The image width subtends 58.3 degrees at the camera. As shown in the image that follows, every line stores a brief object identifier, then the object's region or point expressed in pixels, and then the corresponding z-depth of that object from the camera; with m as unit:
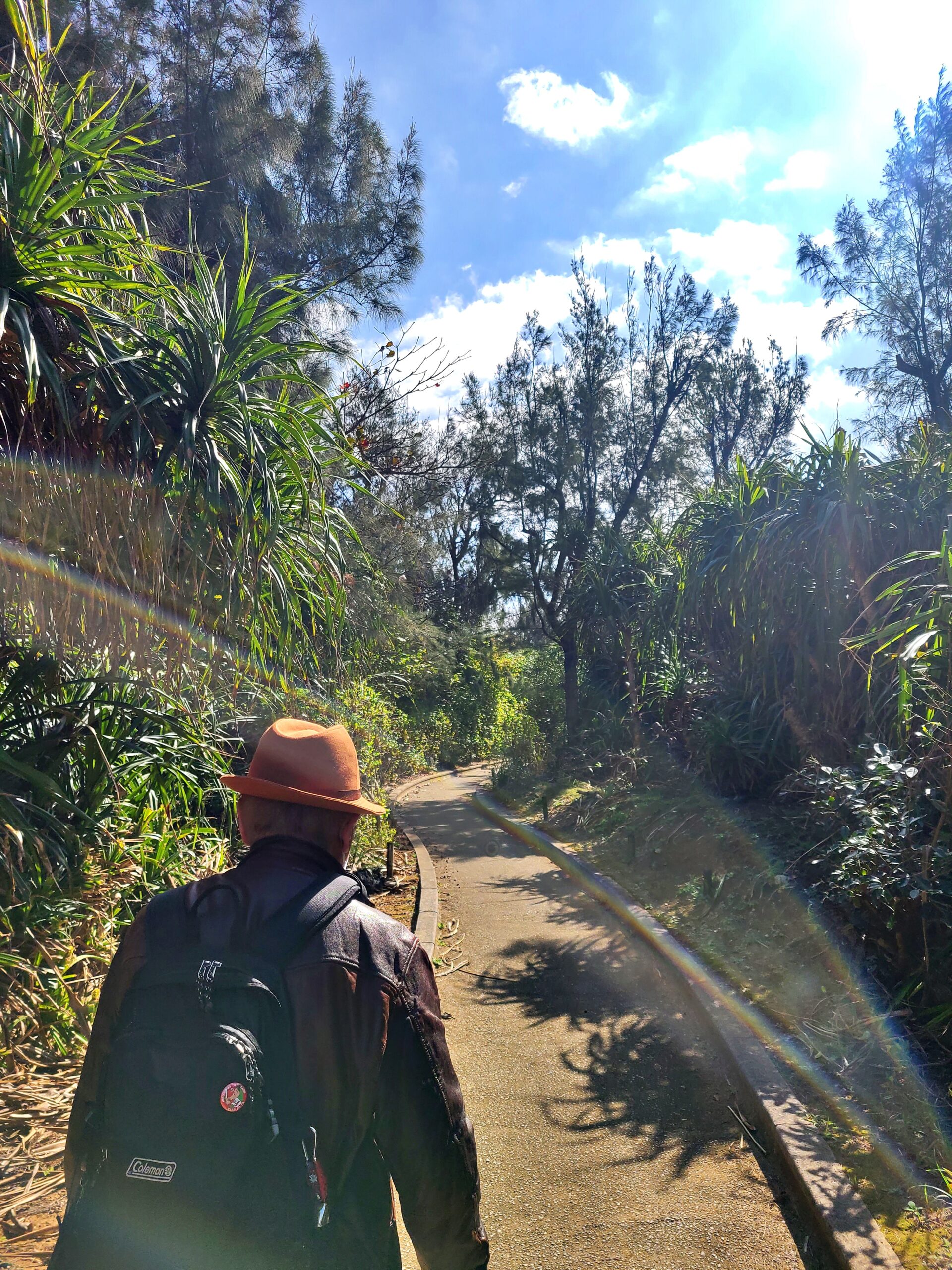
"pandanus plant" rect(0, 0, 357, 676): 3.21
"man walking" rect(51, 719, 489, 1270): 1.25
